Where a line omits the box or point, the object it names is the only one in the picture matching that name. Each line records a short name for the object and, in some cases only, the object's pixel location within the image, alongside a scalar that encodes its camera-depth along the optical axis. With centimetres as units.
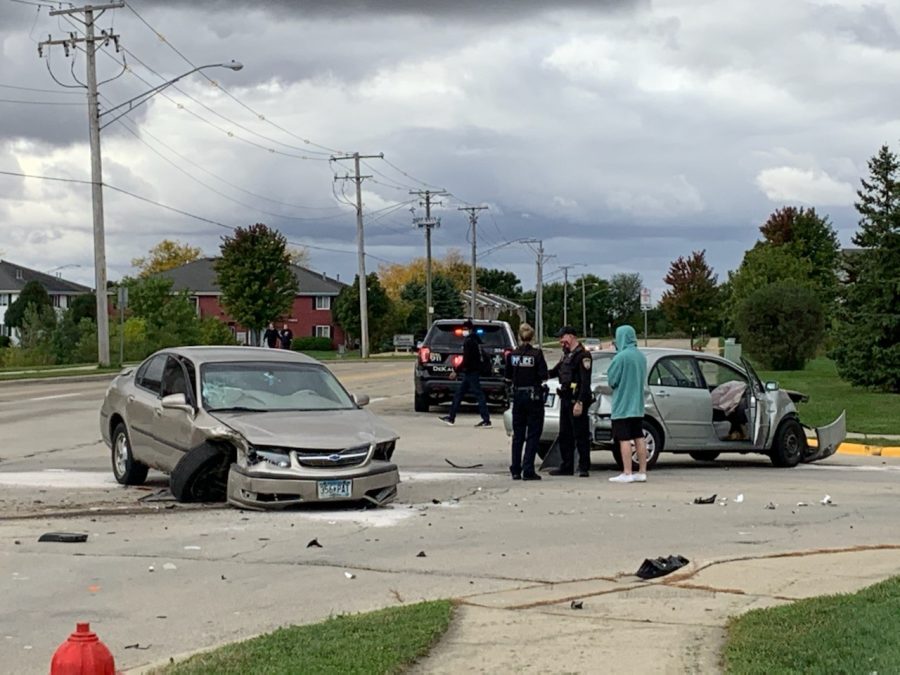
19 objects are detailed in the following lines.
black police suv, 2452
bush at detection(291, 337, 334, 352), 9706
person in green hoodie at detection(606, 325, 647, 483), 1383
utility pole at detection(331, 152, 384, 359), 7031
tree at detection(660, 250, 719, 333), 8756
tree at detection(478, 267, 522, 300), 18325
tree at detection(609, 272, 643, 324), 17225
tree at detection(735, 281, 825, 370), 4384
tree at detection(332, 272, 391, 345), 9462
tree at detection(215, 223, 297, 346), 8331
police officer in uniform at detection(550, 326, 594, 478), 1402
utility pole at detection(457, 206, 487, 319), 9306
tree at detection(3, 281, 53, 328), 9812
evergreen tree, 2961
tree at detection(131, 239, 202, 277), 13888
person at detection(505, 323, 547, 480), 1403
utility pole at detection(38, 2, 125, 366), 4400
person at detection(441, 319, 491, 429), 2225
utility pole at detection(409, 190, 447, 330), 8606
